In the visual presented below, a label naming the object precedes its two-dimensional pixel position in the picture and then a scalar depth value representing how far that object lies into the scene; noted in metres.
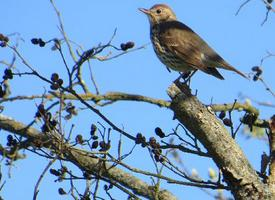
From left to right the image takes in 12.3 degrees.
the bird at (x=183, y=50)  14.84
